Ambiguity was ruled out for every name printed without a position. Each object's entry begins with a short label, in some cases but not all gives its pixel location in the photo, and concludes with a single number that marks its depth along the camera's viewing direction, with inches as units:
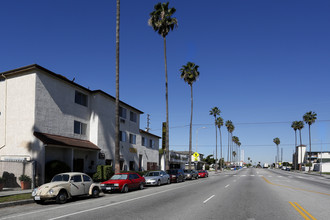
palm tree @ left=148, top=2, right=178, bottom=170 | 1445.6
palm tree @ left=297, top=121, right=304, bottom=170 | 4274.6
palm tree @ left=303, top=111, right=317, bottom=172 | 3361.2
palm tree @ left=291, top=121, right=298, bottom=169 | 4387.1
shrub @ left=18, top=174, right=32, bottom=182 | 786.8
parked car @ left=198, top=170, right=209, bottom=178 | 1676.1
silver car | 989.8
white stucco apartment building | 882.8
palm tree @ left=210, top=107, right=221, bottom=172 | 3257.9
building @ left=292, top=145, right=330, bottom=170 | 5182.6
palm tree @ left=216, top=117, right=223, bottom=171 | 3703.7
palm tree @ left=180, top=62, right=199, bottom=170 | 1865.2
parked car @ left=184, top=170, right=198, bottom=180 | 1417.3
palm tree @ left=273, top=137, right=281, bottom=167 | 6899.6
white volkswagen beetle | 542.6
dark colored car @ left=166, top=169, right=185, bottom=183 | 1200.3
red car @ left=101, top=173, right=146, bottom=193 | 733.9
